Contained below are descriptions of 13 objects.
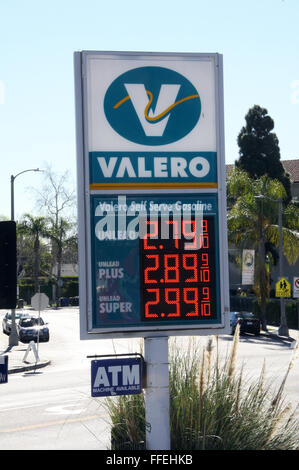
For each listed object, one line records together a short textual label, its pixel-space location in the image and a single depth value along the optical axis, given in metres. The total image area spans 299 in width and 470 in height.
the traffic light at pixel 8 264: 7.27
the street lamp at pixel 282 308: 38.62
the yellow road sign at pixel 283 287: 37.59
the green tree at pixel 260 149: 48.59
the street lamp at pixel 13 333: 34.68
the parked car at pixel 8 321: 43.16
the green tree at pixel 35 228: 80.00
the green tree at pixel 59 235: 82.50
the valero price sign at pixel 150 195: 7.70
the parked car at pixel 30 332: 37.78
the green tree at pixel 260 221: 41.06
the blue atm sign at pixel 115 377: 7.54
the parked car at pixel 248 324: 39.34
